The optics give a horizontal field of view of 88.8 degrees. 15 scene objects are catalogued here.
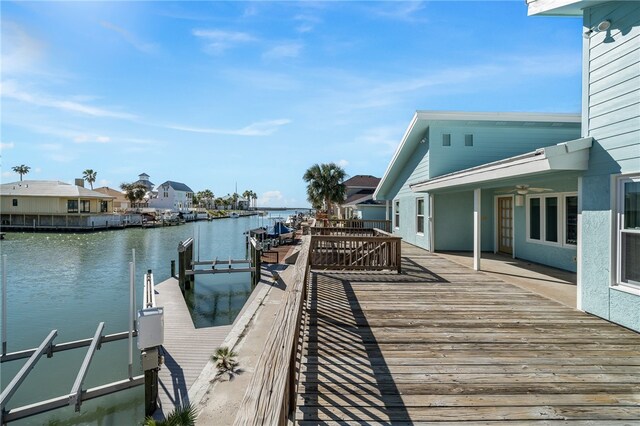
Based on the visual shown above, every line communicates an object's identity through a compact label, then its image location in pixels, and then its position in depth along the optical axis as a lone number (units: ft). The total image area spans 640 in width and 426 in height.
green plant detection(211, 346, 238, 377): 18.52
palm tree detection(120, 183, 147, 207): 214.90
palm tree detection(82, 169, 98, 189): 234.79
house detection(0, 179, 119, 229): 136.26
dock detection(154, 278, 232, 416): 19.26
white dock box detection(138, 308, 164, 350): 17.21
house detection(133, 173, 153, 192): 317.63
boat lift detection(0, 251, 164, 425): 15.90
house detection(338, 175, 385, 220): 77.00
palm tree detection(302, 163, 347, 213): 101.50
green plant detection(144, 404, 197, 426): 13.20
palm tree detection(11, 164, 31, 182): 230.27
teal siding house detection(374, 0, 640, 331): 14.44
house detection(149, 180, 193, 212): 275.18
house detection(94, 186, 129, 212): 248.32
